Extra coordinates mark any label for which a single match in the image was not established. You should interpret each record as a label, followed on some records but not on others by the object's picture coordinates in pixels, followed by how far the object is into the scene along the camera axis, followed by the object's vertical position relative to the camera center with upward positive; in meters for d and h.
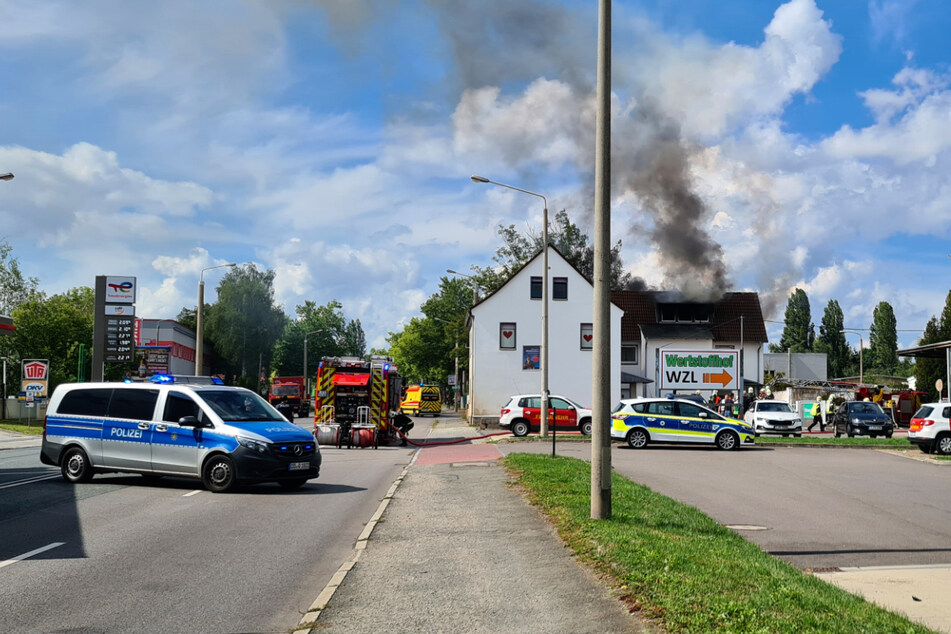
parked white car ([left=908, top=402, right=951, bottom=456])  27.55 -0.86
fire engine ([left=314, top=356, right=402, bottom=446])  30.59 +0.01
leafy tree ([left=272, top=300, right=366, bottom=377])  113.75 +7.31
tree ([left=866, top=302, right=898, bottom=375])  112.12 +7.56
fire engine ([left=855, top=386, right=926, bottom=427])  49.97 -0.08
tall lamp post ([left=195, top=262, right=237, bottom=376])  39.56 +2.13
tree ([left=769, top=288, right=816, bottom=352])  112.12 +9.05
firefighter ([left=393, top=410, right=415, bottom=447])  31.83 -0.93
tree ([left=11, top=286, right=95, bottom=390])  58.78 +3.76
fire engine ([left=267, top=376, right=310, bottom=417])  60.50 +0.25
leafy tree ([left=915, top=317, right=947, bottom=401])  60.91 +1.80
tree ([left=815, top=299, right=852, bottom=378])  110.06 +7.04
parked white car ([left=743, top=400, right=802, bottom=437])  40.38 -0.88
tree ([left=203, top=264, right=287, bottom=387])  97.11 +7.52
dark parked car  39.50 -0.87
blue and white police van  15.12 -0.70
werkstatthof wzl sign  42.00 +1.28
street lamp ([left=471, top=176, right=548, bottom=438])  31.61 +1.84
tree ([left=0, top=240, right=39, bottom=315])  79.50 +8.96
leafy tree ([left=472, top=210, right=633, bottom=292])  80.75 +12.98
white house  54.19 +3.37
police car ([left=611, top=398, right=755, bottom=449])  29.97 -0.91
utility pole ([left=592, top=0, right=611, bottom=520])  10.22 +1.14
